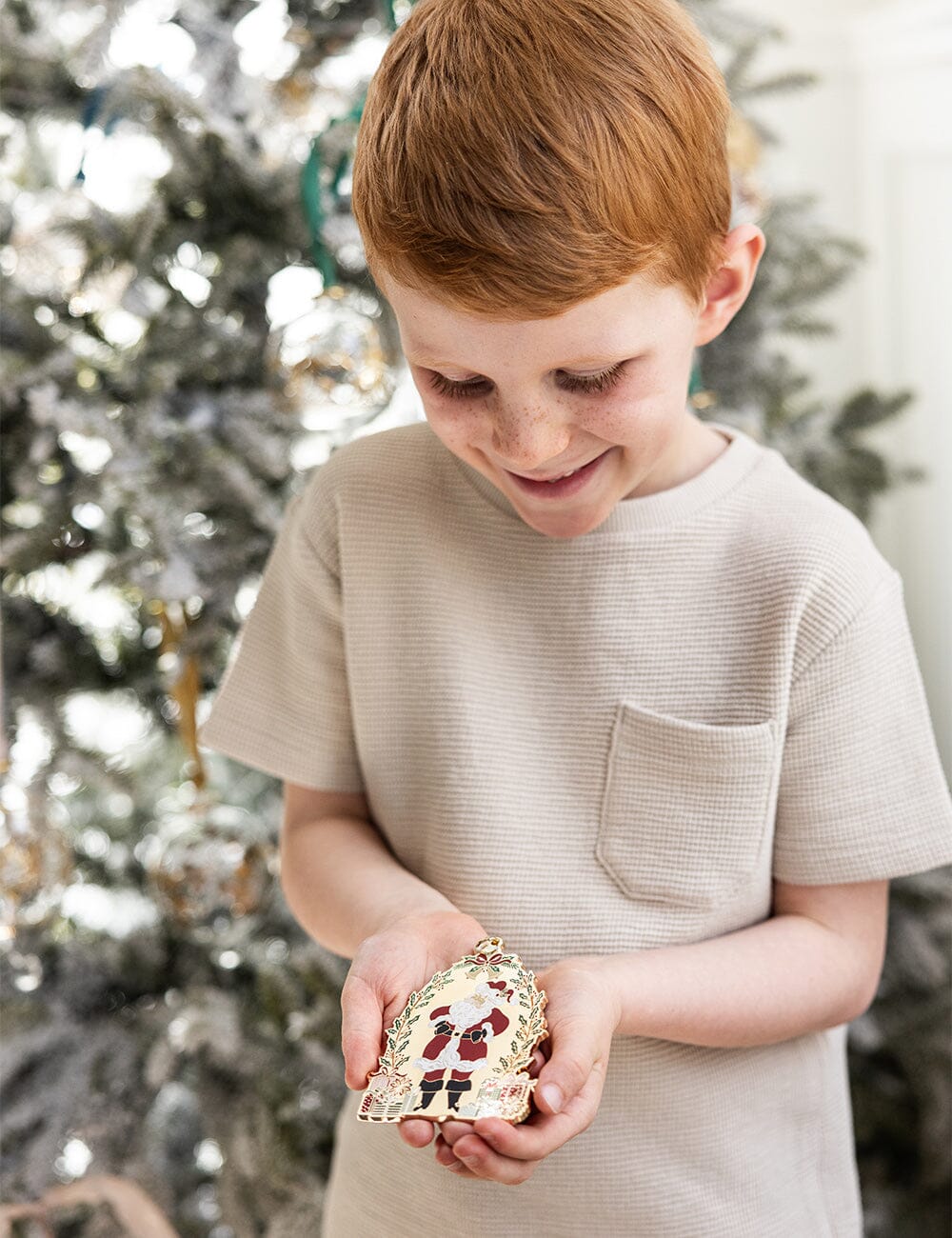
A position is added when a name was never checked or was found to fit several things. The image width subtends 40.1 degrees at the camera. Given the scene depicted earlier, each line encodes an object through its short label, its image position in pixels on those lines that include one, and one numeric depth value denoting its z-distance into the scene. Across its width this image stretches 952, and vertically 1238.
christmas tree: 1.35
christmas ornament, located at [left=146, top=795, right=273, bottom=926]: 1.44
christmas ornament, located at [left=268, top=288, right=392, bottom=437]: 1.33
